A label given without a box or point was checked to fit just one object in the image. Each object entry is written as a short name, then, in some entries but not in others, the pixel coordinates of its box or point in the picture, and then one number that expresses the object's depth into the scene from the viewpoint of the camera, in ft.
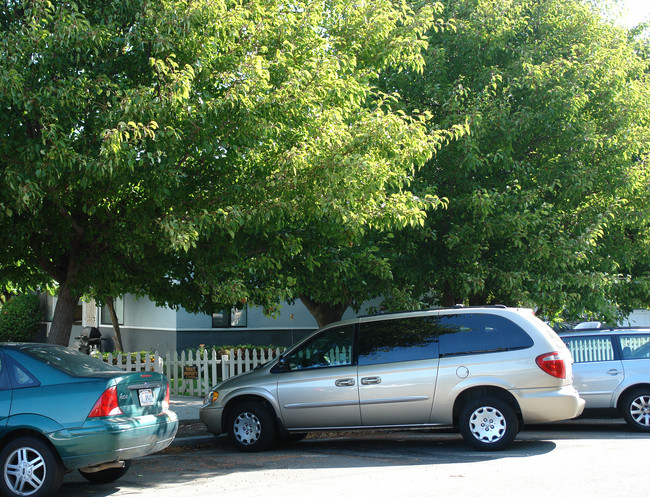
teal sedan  21.01
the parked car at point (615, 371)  33.32
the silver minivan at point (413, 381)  28.09
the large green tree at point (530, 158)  38.96
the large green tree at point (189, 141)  25.75
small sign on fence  49.55
